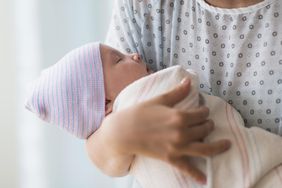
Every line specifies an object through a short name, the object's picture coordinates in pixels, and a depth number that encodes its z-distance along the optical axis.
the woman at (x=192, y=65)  0.77
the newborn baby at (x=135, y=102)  0.81
